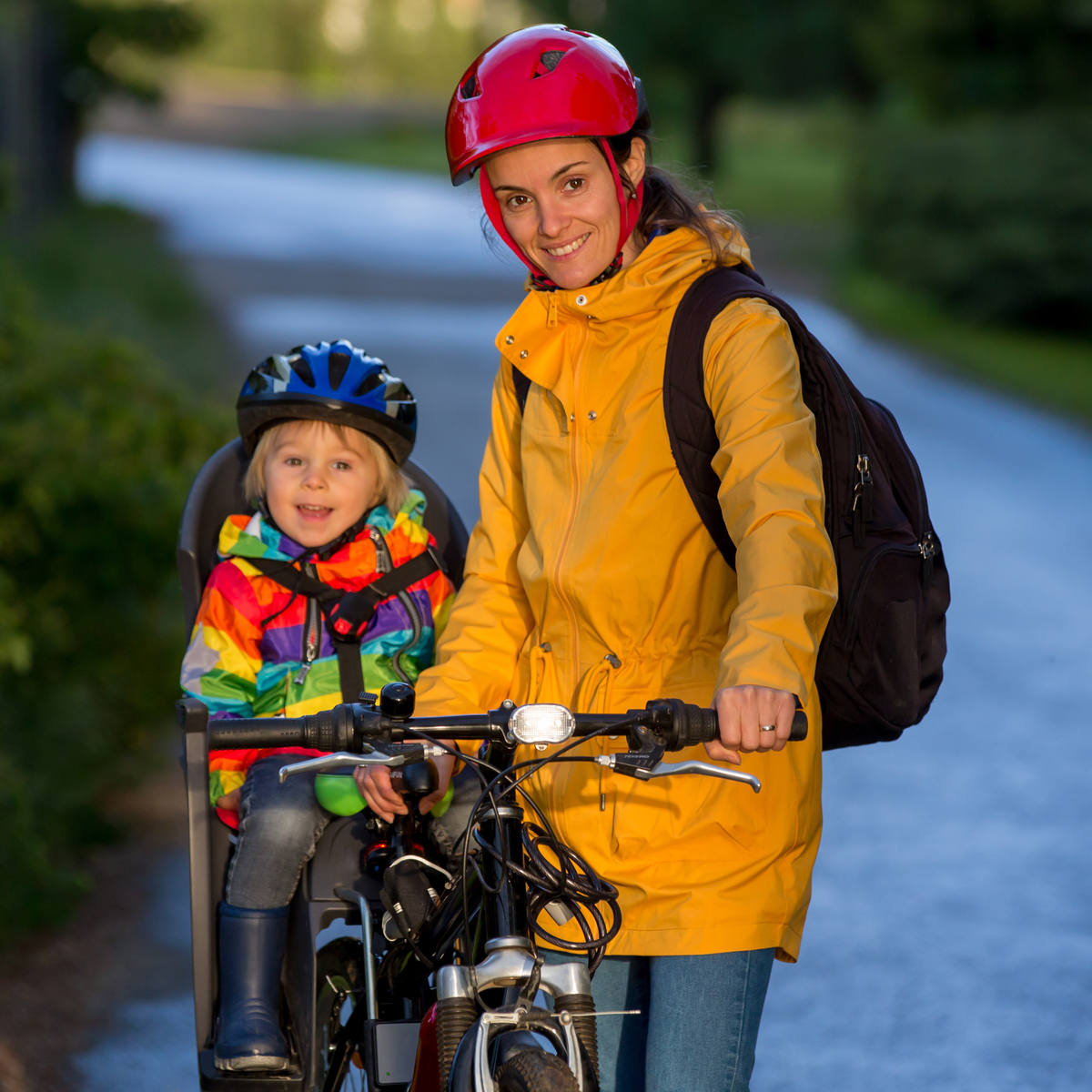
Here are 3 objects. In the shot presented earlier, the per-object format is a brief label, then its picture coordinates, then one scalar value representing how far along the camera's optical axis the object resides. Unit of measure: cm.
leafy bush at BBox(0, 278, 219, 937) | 1216
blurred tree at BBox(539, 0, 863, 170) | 6141
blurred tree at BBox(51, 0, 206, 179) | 3728
